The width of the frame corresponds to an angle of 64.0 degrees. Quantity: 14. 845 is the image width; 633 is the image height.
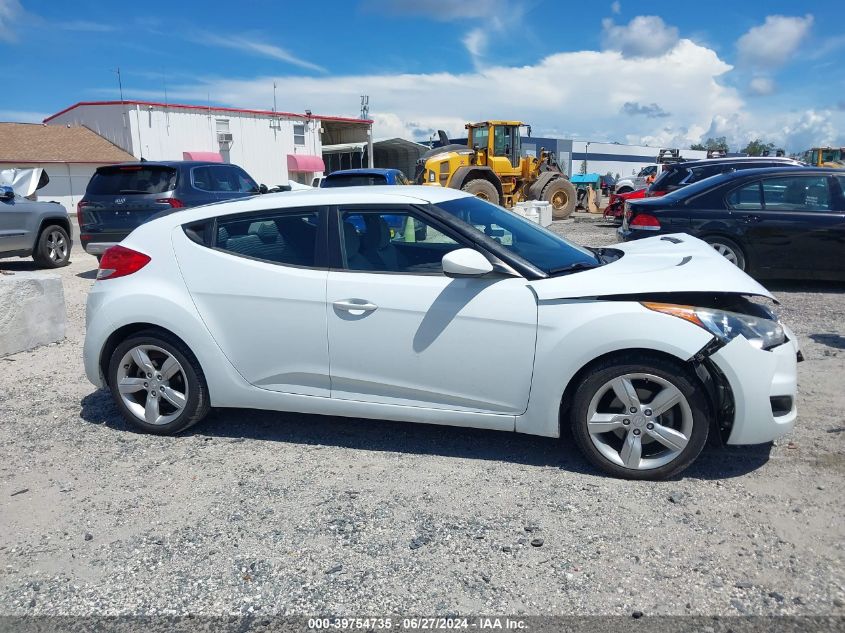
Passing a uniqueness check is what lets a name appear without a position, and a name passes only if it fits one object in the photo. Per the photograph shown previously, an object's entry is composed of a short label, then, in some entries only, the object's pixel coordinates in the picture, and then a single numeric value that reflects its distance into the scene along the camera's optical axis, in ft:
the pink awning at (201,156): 112.06
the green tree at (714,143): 378.22
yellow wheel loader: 65.82
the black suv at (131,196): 32.96
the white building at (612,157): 260.42
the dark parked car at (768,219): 26.43
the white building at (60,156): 103.40
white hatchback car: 11.69
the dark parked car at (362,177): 41.73
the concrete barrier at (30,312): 21.17
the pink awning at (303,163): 128.36
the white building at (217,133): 109.81
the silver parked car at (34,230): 37.29
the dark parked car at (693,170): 49.78
